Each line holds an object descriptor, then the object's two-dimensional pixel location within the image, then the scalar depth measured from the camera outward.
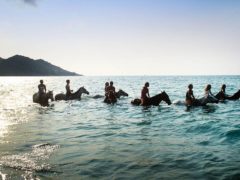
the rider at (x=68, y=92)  24.85
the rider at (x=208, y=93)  17.45
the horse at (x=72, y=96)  25.29
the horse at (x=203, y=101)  17.33
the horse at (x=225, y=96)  19.87
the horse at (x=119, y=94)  26.09
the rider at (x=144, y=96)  17.66
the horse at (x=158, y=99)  18.04
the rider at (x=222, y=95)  19.82
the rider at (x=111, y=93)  21.33
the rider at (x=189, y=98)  17.03
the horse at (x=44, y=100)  20.95
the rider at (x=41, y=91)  21.25
